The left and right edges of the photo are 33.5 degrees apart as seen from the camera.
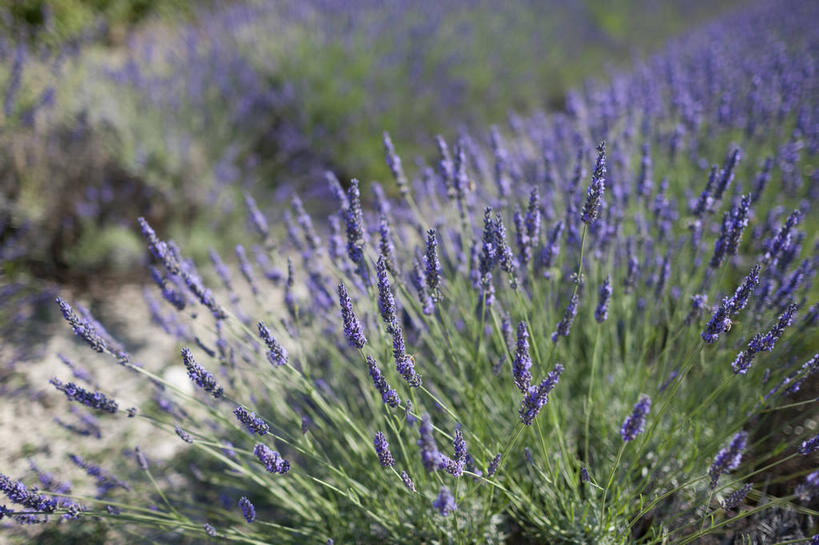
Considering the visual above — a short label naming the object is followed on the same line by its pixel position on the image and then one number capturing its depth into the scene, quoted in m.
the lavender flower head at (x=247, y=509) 0.92
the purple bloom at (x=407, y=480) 0.87
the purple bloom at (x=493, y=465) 0.88
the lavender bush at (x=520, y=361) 0.90
